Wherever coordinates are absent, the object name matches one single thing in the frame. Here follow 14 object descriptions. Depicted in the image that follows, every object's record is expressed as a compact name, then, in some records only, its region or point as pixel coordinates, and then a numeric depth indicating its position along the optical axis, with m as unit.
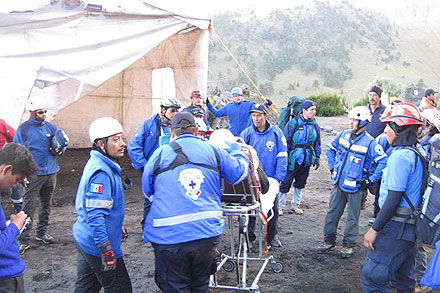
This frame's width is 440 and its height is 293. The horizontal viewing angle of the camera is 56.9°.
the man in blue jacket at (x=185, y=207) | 2.88
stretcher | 3.68
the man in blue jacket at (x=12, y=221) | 2.48
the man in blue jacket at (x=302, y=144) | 6.53
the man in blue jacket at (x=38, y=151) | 5.28
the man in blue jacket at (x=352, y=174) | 5.03
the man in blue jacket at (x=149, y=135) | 5.46
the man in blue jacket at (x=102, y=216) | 2.96
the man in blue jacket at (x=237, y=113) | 8.19
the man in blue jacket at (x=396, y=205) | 3.21
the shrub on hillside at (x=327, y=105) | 20.08
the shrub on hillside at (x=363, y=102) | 20.28
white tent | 6.16
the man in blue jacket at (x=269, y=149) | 5.37
